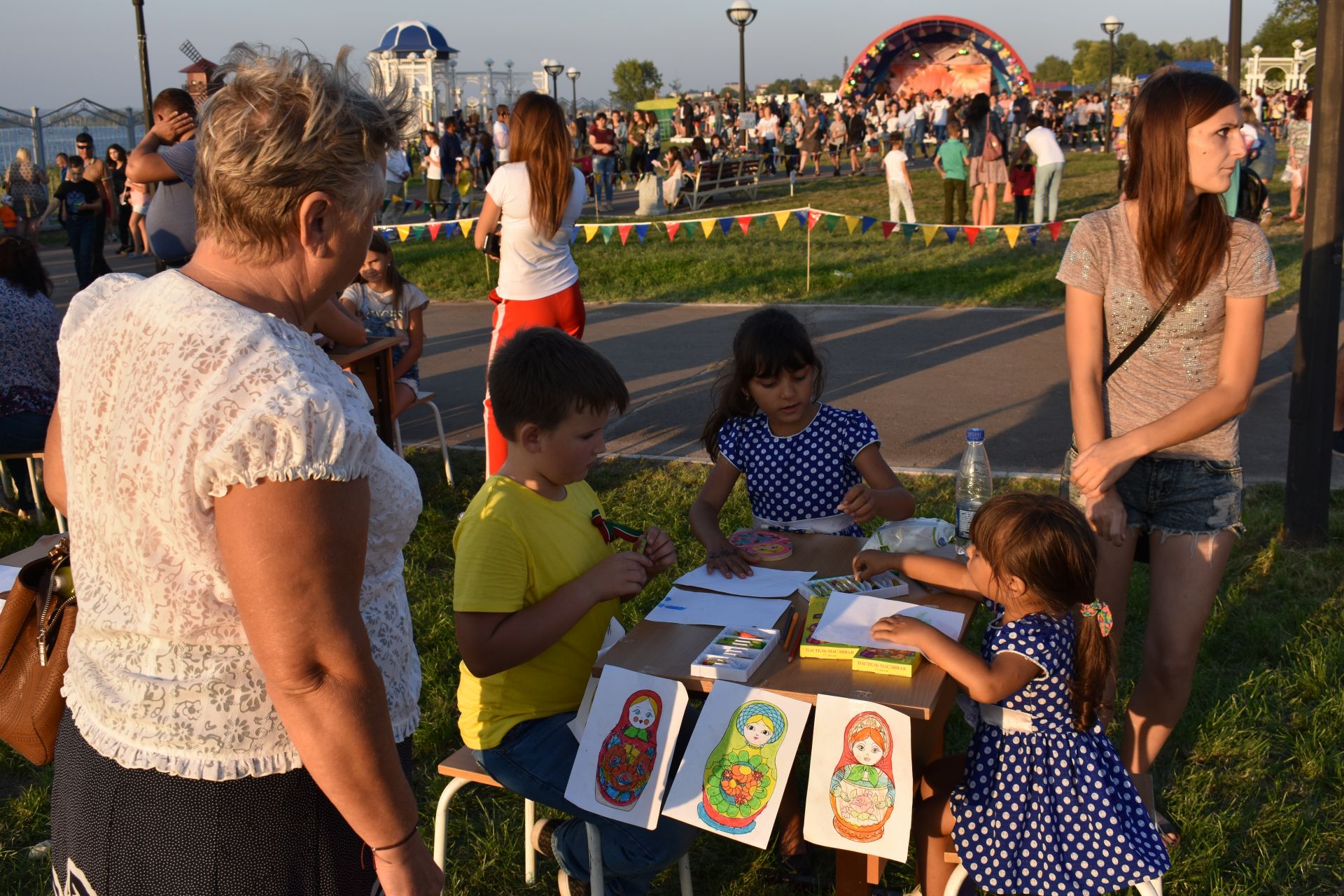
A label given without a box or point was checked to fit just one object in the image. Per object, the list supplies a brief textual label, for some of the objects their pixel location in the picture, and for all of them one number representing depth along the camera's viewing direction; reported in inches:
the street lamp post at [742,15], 999.0
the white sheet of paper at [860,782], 89.9
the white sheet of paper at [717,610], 110.8
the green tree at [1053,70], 5206.7
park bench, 874.1
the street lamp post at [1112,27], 1397.6
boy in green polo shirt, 637.3
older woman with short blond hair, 56.1
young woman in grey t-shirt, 112.6
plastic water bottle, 136.6
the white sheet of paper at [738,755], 92.1
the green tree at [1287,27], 2733.8
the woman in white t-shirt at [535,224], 220.4
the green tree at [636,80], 3061.0
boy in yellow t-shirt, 103.9
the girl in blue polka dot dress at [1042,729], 97.2
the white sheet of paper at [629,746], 95.7
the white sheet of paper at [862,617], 103.7
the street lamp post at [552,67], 1620.3
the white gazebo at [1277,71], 2086.6
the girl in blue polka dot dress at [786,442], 144.9
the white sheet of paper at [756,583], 119.5
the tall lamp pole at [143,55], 594.5
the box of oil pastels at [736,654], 98.2
